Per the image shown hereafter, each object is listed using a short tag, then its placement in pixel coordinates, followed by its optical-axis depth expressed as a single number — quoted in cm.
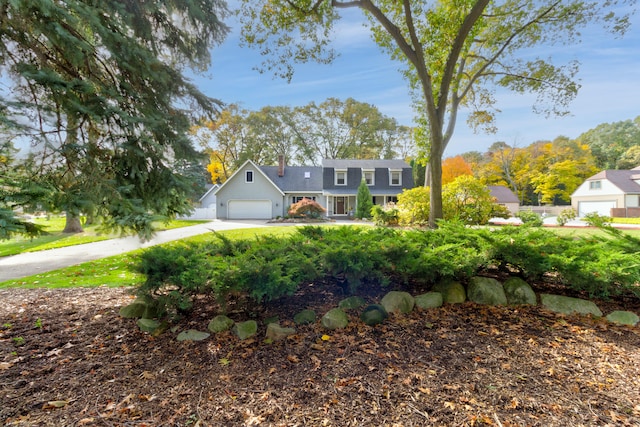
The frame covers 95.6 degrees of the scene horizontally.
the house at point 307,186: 2327
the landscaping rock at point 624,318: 297
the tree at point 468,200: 1276
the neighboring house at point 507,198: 3052
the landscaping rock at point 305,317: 284
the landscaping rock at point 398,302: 306
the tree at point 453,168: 3138
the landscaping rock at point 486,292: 332
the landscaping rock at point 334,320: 279
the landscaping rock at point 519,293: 333
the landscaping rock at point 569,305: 319
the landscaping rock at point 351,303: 306
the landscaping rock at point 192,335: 267
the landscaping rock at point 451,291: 329
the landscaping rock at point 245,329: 267
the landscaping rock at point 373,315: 285
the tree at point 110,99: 290
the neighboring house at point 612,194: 2517
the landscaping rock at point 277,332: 263
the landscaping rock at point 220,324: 277
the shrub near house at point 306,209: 2036
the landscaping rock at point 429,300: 315
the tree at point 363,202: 2173
